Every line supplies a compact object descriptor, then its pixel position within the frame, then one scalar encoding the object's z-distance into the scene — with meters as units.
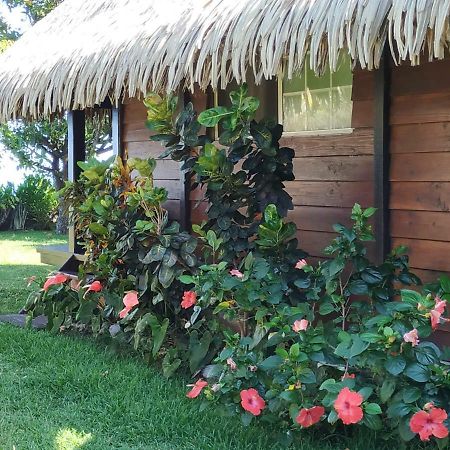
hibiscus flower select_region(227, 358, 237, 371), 3.33
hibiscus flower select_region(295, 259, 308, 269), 3.64
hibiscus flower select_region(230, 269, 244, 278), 3.71
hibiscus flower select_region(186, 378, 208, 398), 3.47
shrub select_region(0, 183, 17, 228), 16.94
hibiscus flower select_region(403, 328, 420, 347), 2.81
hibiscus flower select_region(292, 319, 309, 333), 3.15
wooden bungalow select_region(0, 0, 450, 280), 3.30
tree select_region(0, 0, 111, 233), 15.29
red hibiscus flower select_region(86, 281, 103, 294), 5.02
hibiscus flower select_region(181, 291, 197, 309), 4.04
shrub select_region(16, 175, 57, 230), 17.17
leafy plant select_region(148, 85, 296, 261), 3.96
